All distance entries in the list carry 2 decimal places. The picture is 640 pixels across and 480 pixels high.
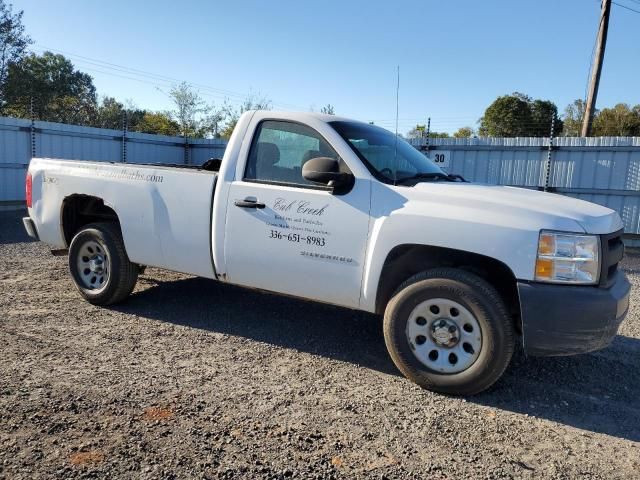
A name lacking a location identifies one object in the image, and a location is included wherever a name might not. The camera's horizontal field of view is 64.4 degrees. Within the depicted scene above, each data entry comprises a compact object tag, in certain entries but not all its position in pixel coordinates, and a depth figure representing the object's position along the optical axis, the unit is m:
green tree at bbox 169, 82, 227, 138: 38.28
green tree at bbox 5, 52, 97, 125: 40.94
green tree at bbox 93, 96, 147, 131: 38.72
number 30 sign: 12.84
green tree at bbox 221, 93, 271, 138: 34.25
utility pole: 15.38
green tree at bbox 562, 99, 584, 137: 41.59
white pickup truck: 3.34
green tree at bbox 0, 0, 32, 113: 36.66
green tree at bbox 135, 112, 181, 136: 38.28
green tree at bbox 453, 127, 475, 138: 48.29
